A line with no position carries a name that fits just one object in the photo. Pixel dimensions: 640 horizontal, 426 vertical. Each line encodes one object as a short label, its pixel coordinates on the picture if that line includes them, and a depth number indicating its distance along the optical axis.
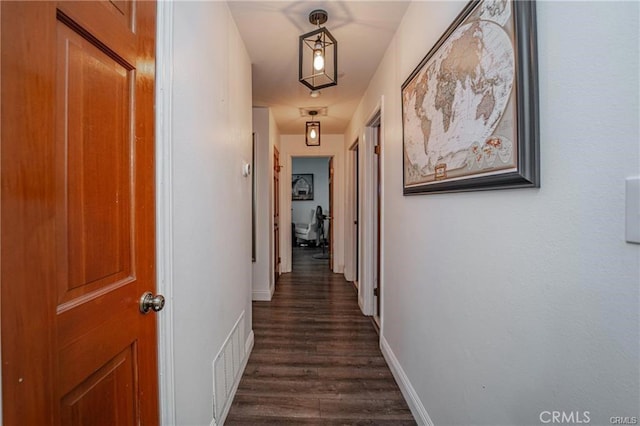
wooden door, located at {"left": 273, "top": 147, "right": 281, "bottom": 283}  4.23
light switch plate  0.55
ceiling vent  3.68
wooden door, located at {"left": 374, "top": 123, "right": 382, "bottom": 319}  3.03
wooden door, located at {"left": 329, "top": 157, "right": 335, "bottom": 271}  5.15
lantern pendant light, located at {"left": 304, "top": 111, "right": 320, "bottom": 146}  3.56
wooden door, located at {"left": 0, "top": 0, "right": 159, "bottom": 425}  0.51
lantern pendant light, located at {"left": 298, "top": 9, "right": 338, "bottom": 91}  1.65
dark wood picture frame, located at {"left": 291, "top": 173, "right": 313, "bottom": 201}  8.27
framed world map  0.79
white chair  7.80
